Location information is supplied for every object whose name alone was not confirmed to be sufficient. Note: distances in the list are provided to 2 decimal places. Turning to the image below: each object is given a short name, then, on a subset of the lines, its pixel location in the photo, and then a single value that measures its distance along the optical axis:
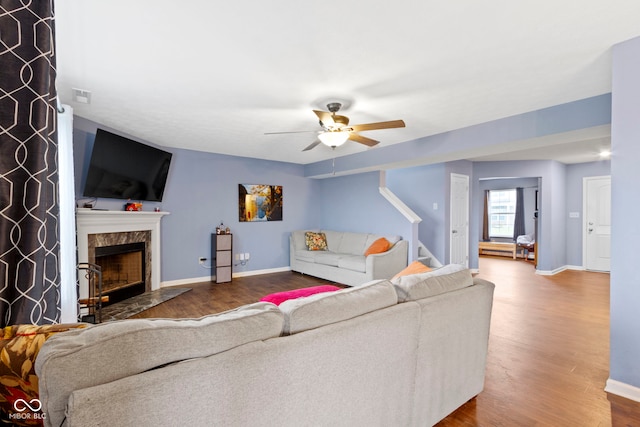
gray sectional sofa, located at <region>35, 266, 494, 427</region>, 0.80
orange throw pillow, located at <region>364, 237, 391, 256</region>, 5.13
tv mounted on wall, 3.78
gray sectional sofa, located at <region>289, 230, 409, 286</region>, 4.89
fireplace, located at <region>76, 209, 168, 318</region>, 3.77
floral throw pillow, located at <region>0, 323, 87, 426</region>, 0.89
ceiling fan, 2.91
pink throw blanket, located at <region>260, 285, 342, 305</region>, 1.96
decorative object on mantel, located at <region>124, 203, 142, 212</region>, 4.48
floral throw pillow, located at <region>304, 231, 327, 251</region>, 6.22
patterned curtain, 1.47
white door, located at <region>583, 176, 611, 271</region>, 6.40
